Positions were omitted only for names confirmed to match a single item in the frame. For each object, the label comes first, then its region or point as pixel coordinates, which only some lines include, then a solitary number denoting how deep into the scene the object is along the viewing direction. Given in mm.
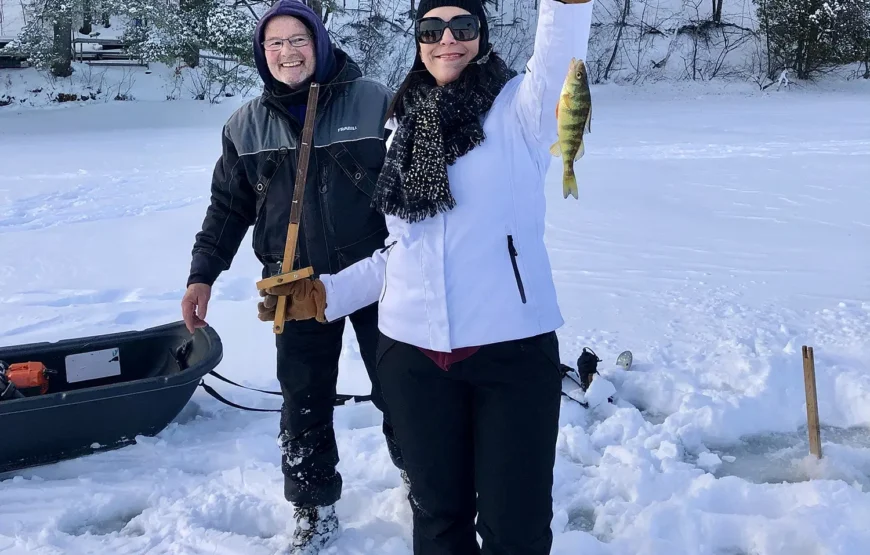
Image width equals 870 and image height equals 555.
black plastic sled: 3029
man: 2332
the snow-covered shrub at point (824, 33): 20125
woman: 1712
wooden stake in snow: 2955
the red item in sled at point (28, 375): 3270
